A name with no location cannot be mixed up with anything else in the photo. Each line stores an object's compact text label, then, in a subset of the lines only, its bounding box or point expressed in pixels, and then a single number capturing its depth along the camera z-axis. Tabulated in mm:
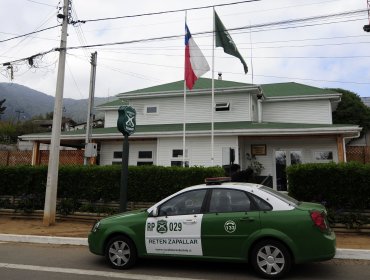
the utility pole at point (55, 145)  12312
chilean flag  16703
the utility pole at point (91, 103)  19414
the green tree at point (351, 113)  40281
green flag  16406
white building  18250
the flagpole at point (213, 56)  16859
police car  6145
